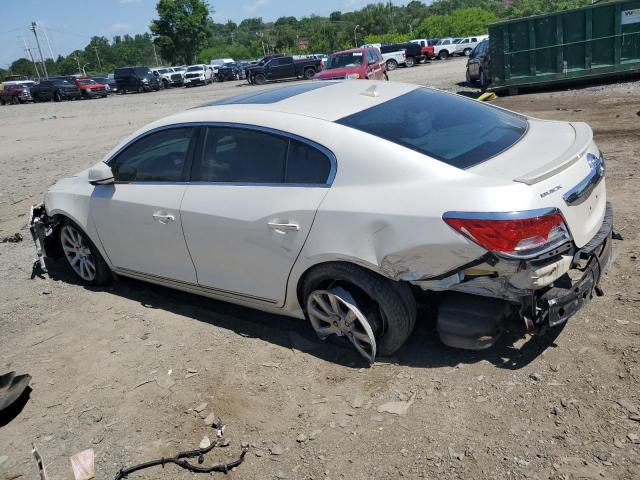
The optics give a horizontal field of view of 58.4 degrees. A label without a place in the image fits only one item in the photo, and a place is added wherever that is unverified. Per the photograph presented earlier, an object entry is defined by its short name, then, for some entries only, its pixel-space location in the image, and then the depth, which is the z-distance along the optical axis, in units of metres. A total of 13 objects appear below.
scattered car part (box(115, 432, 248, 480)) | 2.95
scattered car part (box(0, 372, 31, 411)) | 3.69
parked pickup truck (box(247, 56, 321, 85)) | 36.88
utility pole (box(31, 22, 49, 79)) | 100.56
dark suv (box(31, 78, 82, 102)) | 42.66
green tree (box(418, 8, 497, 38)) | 67.25
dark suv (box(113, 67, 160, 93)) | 44.47
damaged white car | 2.95
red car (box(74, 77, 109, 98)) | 42.97
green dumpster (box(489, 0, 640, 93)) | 14.02
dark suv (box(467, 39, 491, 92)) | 16.23
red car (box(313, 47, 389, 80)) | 20.20
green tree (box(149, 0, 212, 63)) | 69.44
